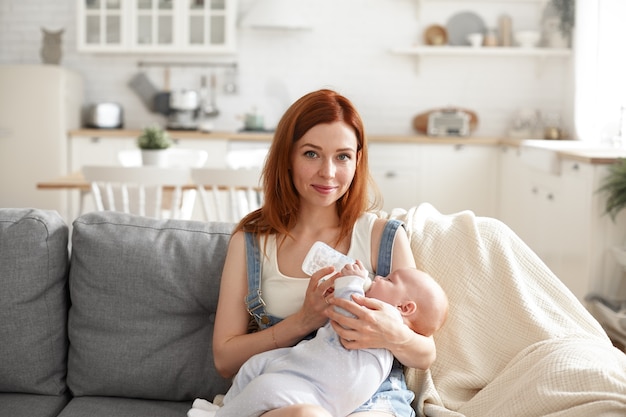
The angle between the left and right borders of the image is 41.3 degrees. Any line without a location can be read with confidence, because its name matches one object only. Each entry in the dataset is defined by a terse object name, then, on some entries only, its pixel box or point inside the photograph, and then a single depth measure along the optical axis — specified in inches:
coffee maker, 255.4
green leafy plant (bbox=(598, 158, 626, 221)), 154.2
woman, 71.7
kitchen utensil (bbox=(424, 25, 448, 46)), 257.9
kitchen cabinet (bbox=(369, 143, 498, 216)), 244.7
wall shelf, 252.1
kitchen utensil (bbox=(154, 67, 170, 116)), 265.9
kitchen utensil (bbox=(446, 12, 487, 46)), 261.3
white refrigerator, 246.7
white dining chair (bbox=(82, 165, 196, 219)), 153.7
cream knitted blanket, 69.0
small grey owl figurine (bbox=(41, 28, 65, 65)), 263.6
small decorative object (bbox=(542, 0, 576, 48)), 244.8
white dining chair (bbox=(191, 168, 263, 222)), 154.2
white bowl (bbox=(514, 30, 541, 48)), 252.4
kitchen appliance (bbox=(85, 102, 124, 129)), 257.3
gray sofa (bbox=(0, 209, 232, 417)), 81.4
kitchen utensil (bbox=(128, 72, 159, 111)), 268.4
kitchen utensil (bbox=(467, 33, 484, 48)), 254.1
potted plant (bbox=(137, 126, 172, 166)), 170.9
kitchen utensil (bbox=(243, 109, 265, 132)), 255.1
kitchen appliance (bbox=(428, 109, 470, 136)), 250.2
